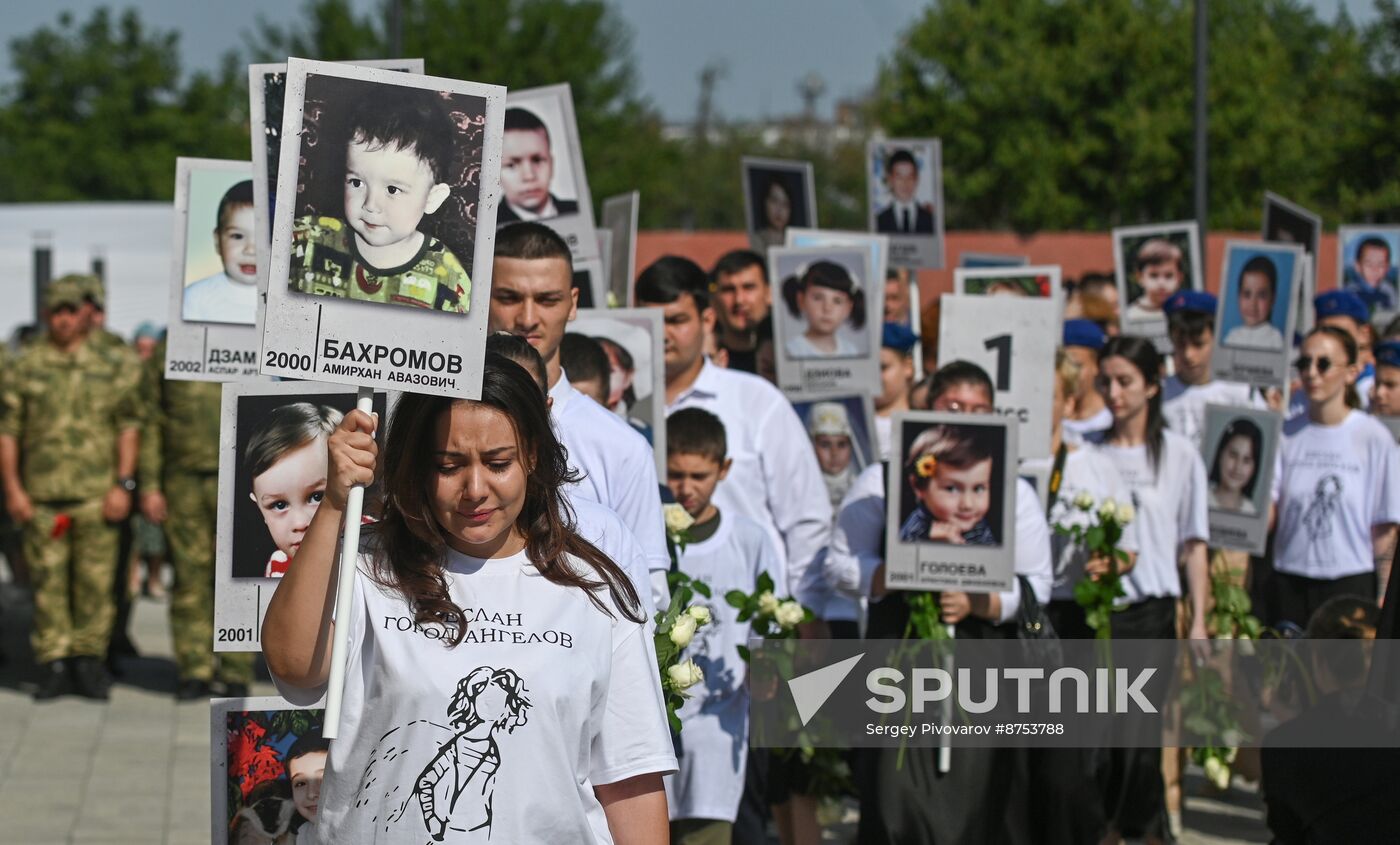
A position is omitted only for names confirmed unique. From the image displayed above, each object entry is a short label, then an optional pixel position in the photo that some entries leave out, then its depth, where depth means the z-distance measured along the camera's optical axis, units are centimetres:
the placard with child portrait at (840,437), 841
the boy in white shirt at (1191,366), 946
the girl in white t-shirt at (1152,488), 768
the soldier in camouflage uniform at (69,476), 1078
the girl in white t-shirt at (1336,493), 871
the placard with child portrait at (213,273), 539
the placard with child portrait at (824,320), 838
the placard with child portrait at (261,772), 410
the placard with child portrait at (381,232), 343
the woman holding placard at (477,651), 327
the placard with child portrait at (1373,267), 1294
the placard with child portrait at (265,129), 429
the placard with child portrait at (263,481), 429
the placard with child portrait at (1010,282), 941
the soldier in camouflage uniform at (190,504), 1065
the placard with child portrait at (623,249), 793
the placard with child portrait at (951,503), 609
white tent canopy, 2533
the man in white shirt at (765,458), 694
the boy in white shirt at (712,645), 604
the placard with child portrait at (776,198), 1134
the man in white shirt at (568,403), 473
